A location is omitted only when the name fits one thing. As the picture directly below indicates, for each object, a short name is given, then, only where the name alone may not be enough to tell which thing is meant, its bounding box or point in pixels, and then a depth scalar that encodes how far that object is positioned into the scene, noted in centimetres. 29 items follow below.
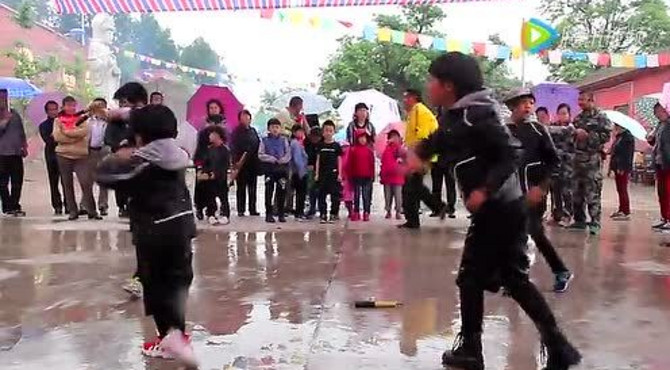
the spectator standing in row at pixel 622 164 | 1238
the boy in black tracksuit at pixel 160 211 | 446
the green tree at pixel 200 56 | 5947
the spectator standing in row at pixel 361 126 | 1164
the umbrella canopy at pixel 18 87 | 1645
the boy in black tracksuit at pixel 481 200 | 420
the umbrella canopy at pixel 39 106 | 1401
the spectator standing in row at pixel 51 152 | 1188
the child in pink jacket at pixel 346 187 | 1188
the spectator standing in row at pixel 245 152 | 1156
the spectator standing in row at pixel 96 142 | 1136
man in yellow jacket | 1014
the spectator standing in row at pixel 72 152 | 1130
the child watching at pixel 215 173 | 1115
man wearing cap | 605
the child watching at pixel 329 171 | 1163
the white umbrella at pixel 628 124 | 1225
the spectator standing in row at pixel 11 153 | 1194
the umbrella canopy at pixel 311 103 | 1539
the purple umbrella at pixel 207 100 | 1299
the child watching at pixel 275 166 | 1144
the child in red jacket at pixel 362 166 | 1168
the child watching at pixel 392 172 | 1179
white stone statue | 3544
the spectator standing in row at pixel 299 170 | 1162
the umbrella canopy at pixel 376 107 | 1841
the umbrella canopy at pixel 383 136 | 1480
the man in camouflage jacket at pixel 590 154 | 1028
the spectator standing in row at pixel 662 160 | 1062
